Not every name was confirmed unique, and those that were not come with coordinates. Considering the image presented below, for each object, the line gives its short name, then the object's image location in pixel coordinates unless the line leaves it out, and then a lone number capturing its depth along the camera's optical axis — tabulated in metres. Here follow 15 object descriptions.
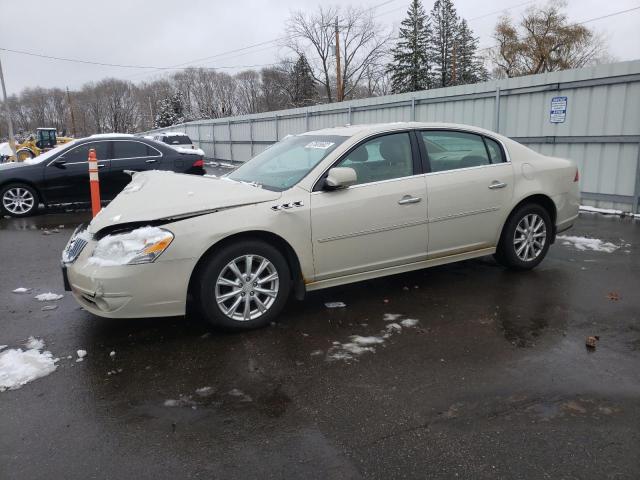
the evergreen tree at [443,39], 55.75
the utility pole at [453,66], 54.43
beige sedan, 3.76
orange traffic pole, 7.62
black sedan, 9.82
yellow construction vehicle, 38.03
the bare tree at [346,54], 54.03
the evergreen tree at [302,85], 60.75
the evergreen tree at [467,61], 57.49
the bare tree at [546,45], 49.09
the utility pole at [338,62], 31.87
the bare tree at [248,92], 84.38
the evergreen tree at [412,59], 51.94
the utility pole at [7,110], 26.11
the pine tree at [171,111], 87.75
